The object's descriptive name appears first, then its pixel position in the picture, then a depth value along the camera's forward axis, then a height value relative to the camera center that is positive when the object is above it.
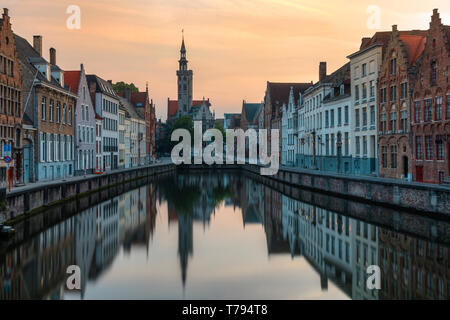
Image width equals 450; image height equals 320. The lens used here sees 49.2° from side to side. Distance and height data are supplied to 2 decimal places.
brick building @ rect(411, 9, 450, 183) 30.56 +2.94
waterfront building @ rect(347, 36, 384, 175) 41.84 +4.74
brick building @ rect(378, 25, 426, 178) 35.94 +4.20
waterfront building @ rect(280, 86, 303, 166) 70.69 +3.99
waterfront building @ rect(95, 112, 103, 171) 55.25 +1.85
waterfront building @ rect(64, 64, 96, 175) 46.91 +3.52
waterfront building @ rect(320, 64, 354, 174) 48.19 +3.16
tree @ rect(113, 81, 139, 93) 89.53 +13.34
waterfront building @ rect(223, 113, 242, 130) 174.62 +13.72
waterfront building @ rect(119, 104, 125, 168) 69.46 +3.03
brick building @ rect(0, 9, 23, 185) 30.03 +3.62
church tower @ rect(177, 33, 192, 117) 148.50 +21.91
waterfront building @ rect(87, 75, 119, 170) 58.59 +5.52
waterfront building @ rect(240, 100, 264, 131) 145.51 +13.31
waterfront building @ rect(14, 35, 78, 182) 36.09 +3.62
